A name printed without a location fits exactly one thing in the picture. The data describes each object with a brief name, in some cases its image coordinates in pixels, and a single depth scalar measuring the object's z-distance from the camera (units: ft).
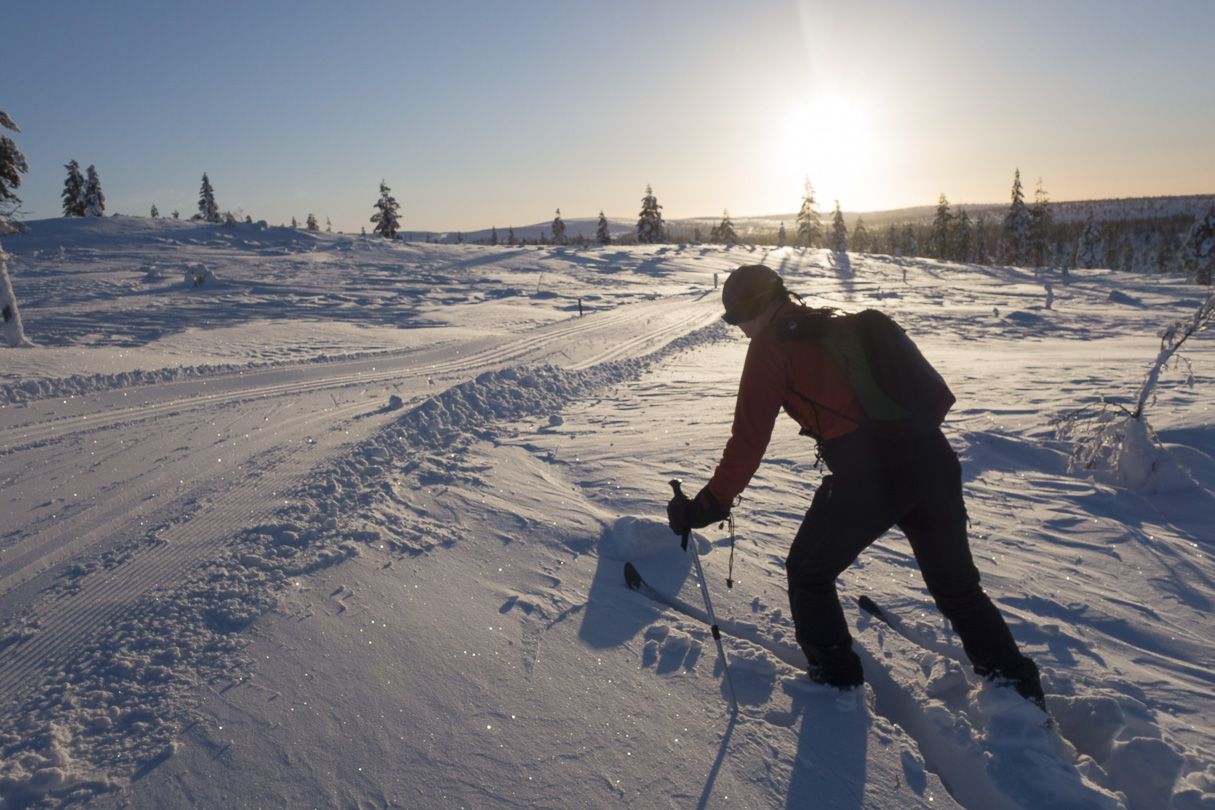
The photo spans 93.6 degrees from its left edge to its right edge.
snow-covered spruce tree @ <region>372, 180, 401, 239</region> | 173.58
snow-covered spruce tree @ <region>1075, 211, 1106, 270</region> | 220.02
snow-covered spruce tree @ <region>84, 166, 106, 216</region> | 164.66
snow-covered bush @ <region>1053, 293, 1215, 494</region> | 15.05
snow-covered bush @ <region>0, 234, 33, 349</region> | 37.42
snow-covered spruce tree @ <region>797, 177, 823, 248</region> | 205.77
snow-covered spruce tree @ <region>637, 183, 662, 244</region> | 200.47
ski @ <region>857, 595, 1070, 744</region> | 9.61
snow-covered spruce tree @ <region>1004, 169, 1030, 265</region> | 175.01
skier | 7.48
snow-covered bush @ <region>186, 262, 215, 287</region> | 67.56
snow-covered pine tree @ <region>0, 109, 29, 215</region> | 40.40
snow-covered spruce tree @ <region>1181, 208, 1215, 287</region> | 129.42
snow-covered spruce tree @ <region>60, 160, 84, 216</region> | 165.17
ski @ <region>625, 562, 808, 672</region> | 9.68
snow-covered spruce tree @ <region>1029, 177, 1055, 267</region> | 175.63
